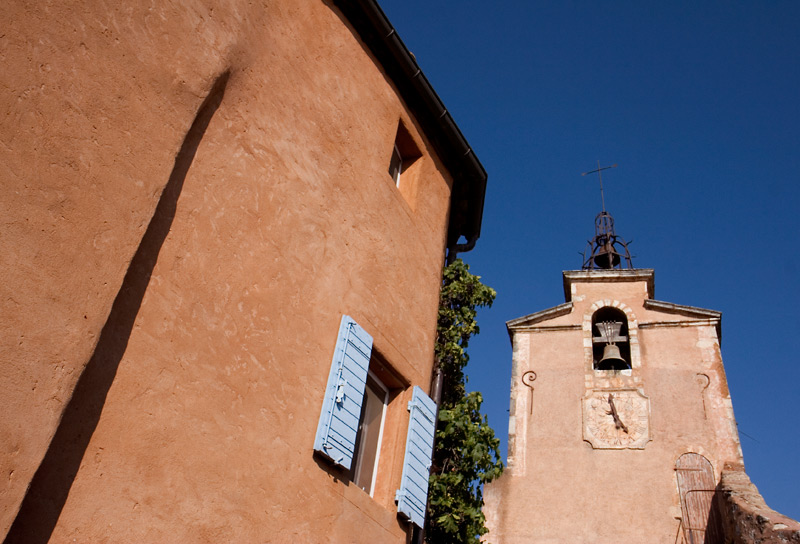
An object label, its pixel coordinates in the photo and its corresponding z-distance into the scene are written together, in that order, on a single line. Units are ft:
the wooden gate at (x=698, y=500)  37.04
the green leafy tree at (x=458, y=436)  20.70
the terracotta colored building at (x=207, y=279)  10.61
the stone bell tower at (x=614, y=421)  39.50
